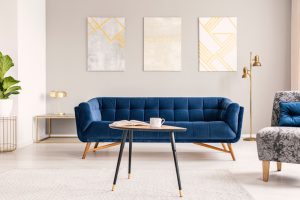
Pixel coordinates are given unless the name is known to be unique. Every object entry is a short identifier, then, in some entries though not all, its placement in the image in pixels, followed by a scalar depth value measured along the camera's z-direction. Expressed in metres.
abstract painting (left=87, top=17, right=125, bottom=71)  6.27
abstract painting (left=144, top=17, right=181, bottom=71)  6.25
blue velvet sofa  4.38
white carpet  2.72
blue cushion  3.63
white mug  2.93
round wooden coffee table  2.70
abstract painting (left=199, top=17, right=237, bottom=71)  6.24
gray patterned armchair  3.12
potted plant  4.79
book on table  2.95
